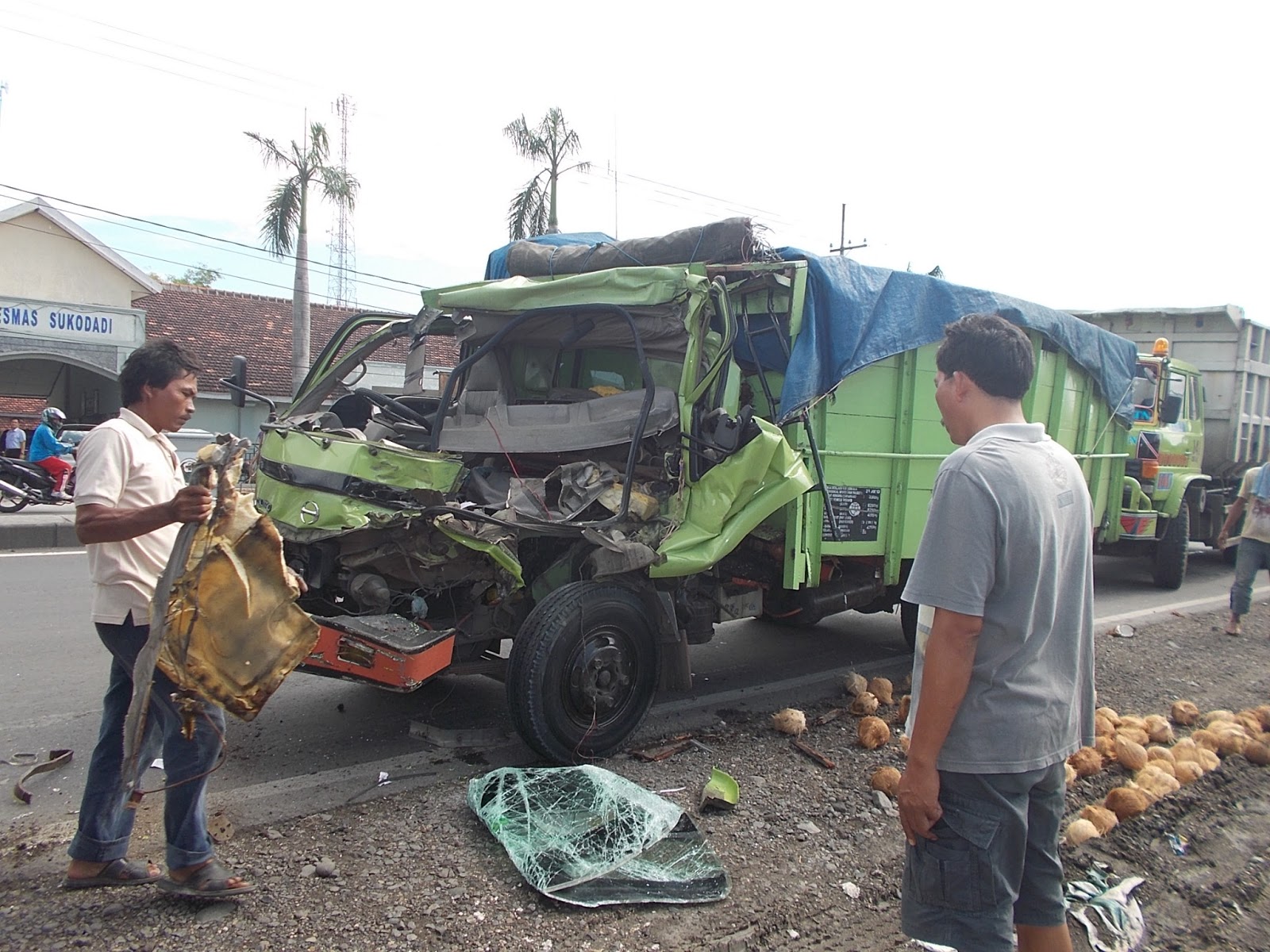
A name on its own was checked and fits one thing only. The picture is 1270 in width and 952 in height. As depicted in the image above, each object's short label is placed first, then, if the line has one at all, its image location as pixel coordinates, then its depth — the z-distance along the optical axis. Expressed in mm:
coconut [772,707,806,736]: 4801
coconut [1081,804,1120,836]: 3738
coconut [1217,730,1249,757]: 4703
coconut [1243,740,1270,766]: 4668
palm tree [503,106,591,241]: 20422
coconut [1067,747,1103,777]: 4352
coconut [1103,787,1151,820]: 3863
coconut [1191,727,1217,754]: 4766
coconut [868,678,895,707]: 5418
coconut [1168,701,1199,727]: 5289
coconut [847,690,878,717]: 5184
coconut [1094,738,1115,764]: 4551
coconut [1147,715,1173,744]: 4926
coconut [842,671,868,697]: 5457
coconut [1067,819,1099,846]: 3619
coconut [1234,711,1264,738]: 4973
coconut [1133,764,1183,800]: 4105
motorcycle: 12758
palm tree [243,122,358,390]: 19156
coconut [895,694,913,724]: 5171
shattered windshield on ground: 3115
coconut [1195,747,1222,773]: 4480
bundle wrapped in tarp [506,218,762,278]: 4855
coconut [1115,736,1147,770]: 4434
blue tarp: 4824
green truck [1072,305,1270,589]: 10016
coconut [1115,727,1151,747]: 4730
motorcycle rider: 13052
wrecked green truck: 4141
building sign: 20109
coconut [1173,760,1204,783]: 4328
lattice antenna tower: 20719
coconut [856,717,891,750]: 4688
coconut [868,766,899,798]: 4102
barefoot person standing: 7809
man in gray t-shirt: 2061
